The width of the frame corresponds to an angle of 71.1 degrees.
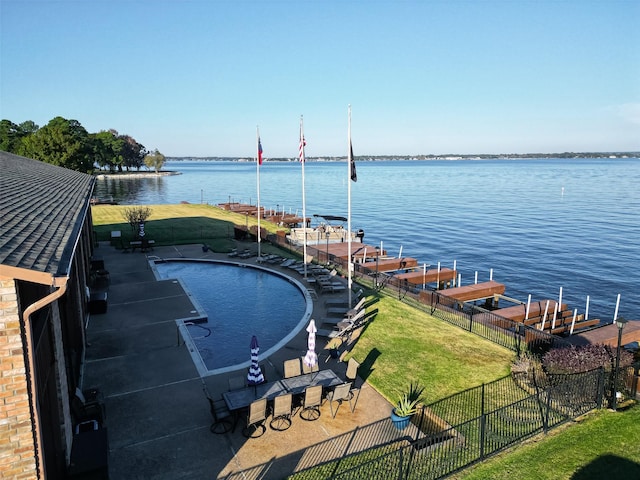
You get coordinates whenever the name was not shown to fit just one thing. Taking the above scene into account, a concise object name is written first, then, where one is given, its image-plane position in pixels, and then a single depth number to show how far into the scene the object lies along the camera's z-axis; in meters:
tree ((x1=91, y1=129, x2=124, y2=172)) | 145.65
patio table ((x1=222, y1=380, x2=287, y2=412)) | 10.60
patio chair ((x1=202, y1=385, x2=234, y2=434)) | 10.55
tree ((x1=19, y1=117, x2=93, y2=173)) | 65.69
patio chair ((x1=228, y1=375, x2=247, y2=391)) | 11.30
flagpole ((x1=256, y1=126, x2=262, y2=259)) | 26.37
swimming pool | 15.15
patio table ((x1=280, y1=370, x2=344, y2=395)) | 11.57
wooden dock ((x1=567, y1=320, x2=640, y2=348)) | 17.78
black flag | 18.52
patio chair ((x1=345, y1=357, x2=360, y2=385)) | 12.35
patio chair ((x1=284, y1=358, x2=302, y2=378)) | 12.27
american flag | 22.41
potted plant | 10.70
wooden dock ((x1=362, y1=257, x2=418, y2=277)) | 30.39
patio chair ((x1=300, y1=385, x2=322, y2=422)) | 10.94
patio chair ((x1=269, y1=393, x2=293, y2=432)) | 10.43
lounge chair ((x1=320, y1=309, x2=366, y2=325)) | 16.74
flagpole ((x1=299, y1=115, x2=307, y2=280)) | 22.48
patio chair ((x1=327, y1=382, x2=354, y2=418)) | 11.18
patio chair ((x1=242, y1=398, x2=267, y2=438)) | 9.98
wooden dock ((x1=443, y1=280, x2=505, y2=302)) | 25.66
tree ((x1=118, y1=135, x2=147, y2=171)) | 179.25
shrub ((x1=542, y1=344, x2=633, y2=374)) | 12.83
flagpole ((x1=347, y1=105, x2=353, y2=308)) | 18.60
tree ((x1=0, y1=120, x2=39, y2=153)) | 102.44
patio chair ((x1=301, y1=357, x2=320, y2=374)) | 12.61
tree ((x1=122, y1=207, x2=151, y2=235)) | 34.49
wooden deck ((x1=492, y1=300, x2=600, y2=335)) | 22.03
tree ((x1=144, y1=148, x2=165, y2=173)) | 190.40
